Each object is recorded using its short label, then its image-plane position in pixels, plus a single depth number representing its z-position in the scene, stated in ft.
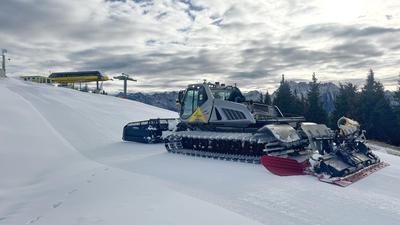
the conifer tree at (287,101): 192.65
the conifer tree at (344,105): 173.79
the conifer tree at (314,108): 175.32
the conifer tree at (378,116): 156.34
